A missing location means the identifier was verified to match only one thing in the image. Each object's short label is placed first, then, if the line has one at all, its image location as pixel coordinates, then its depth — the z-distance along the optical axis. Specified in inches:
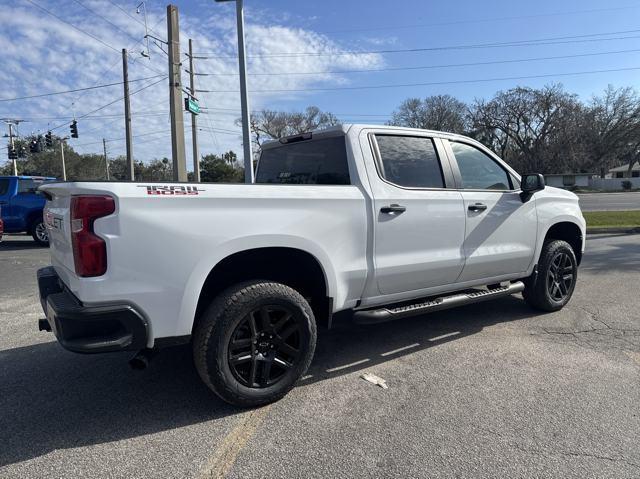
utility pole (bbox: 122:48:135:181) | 991.0
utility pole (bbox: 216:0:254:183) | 506.3
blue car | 485.4
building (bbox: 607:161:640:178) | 3794.3
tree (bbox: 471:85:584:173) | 2696.9
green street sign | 698.8
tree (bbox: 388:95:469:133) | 2733.8
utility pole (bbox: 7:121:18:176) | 2055.9
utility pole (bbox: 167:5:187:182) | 658.2
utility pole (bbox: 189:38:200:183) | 989.2
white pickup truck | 104.5
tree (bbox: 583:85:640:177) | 2741.1
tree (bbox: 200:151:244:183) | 2012.1
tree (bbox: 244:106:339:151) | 2448.3
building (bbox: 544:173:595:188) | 2891.2
